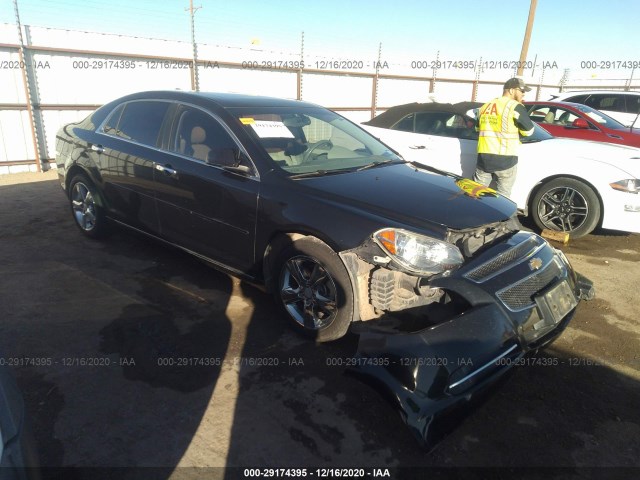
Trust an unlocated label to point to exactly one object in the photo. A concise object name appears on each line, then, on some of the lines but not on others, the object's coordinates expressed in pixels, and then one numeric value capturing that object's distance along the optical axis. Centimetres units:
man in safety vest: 509
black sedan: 231
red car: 771
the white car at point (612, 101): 1057
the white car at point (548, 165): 497
